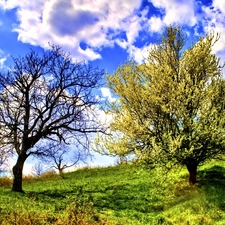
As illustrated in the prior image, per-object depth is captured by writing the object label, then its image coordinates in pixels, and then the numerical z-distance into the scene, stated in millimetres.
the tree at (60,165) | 28186
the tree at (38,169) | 32836
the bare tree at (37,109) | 21465
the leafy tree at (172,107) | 17938
